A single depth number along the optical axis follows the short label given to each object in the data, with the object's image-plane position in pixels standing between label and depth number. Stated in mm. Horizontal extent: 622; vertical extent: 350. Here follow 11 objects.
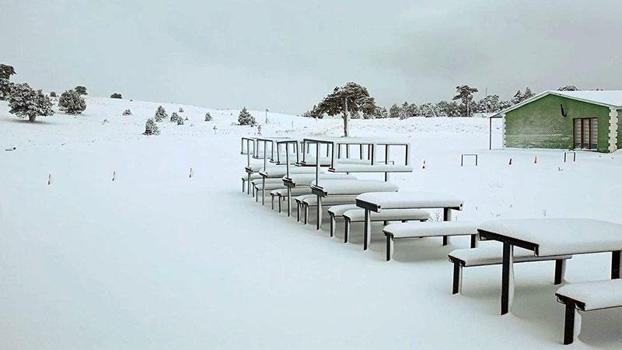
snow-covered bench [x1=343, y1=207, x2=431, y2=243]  5721
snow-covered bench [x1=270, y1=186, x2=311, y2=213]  8117
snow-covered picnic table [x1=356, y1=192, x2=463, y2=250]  5059
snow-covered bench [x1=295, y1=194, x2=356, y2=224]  7026
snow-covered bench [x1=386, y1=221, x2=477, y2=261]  4666
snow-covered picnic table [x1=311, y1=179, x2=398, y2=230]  6391
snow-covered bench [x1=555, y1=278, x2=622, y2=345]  2699
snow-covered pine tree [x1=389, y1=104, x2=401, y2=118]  54512
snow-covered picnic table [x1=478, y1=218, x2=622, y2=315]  3133
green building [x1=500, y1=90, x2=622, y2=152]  17938
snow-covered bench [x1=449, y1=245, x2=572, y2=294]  3709
